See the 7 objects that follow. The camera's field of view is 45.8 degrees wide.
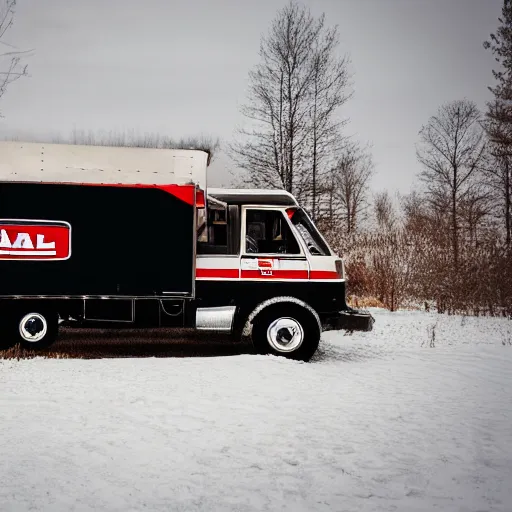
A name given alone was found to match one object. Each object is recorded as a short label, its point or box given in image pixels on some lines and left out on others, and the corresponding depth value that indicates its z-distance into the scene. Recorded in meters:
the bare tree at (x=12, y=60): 11.02
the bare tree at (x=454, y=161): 26.53
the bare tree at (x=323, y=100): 17.89
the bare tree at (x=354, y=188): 36.62
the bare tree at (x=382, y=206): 45.59
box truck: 8.39
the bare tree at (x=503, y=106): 21.05
